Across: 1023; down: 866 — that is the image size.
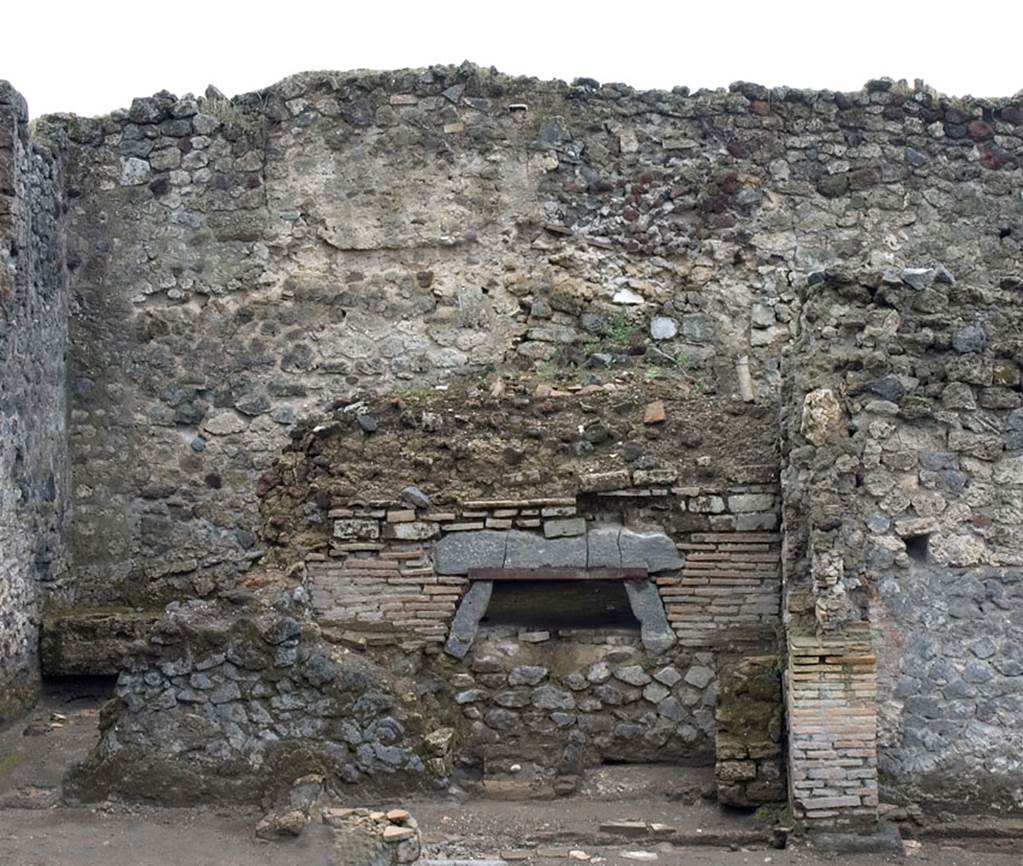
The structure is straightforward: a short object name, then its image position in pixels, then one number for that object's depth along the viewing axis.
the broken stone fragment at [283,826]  8.31
